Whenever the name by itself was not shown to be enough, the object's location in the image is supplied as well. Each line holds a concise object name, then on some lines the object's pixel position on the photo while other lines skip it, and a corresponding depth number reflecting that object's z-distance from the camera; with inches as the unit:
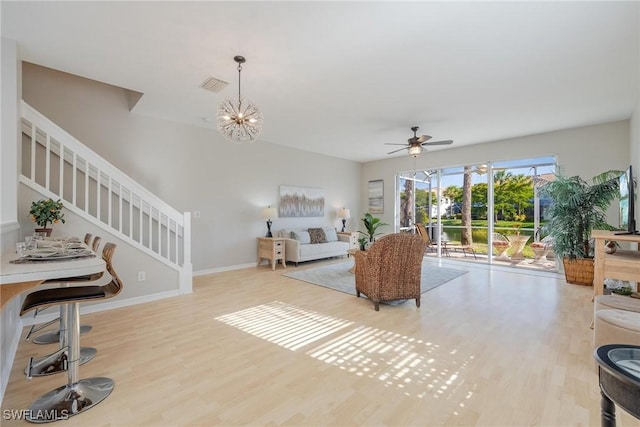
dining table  49.2
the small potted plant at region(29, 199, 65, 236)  106.0
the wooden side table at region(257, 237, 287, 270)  221.8
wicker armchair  128.3
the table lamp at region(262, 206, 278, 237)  226.7
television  103.2
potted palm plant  167.0
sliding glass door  227.9
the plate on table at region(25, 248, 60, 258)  62.4
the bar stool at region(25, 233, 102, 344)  97.4
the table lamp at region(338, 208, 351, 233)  299.1
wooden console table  87.4
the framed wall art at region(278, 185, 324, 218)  255.8
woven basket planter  172.6
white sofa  231.1
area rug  171.8
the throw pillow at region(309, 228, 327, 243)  254.7
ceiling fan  185.7
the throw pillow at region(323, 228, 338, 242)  266.6
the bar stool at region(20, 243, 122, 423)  63.1
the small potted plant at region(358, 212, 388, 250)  275.0
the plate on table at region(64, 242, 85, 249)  78.2
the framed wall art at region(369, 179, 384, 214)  319.3
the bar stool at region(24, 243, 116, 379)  76.2
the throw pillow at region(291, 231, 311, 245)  239.6
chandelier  119.0
